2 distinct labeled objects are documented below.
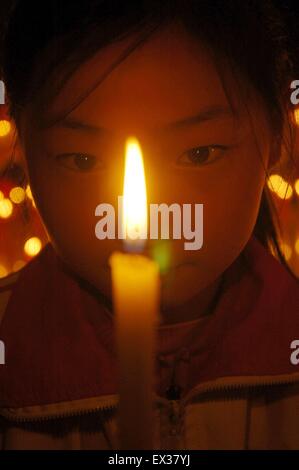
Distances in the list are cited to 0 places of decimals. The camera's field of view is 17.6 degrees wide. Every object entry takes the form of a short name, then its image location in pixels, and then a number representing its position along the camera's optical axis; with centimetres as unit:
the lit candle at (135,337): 30
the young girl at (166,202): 49
